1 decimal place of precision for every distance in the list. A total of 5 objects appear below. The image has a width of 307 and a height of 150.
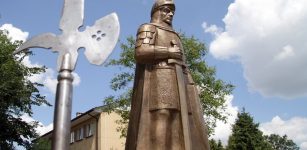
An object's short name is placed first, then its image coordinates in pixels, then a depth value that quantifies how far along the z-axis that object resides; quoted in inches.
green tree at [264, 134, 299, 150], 1637.8
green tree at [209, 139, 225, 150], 840.4
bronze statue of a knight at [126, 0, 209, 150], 192.5
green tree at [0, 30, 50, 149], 528.4
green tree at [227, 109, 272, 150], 795.3
